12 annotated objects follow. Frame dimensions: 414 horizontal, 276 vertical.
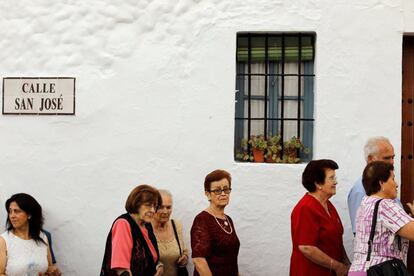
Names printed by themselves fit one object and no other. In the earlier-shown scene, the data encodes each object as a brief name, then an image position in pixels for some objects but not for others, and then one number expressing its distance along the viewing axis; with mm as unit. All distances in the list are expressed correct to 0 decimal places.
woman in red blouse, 5043
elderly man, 5574
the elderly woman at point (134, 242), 4801
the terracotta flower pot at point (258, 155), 6410
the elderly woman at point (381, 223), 4457
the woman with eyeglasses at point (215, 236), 5145
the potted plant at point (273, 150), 6402
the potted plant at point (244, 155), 6434
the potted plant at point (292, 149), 6398
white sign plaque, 6492
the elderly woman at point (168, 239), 5715
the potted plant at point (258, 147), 6375
